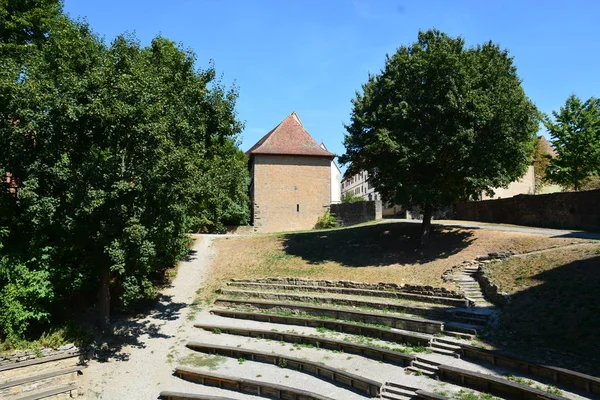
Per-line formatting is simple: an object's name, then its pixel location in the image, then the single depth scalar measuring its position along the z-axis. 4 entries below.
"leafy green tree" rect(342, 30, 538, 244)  21.42
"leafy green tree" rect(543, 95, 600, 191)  32.28
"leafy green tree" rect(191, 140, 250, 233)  18.22
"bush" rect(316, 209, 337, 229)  40.66
